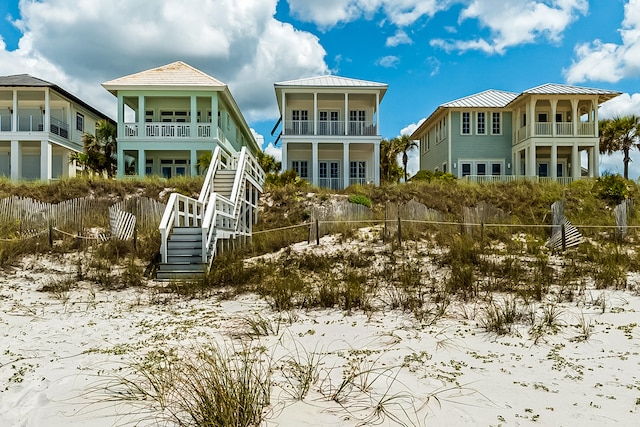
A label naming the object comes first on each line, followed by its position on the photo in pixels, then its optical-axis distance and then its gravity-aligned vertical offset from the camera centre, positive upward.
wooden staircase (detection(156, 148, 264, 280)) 11.28 -0.06
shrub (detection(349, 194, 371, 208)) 19.52 +0.90
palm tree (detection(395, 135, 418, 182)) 36.53 +5.98
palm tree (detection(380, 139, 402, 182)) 35.53 +4.65
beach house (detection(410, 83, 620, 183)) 27.22 +5.38
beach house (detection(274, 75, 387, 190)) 27.30 +5.53
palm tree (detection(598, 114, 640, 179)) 28.44 +5.40
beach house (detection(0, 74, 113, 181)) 27.12 +5.92
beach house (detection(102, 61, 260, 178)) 25.73 +6.14
